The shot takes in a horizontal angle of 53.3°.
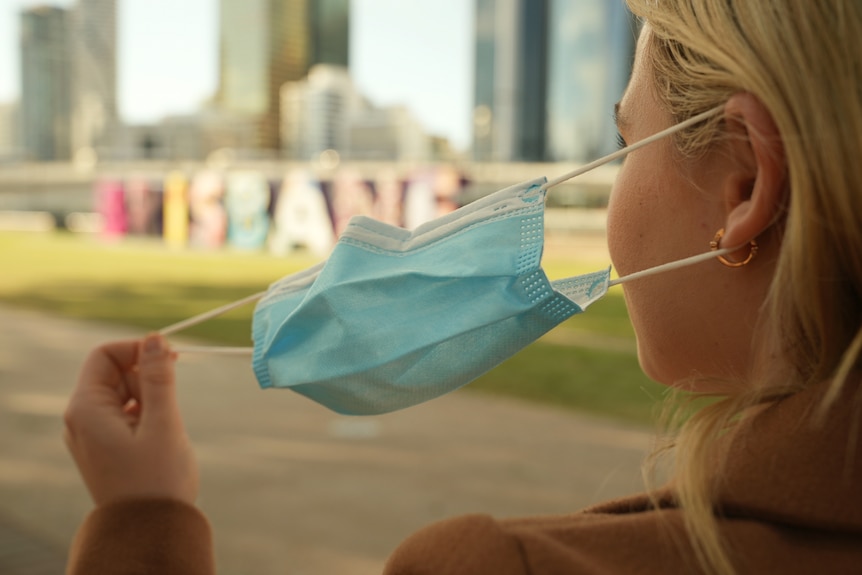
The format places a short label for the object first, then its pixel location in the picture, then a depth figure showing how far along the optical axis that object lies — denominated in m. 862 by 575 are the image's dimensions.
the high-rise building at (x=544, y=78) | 56.81
